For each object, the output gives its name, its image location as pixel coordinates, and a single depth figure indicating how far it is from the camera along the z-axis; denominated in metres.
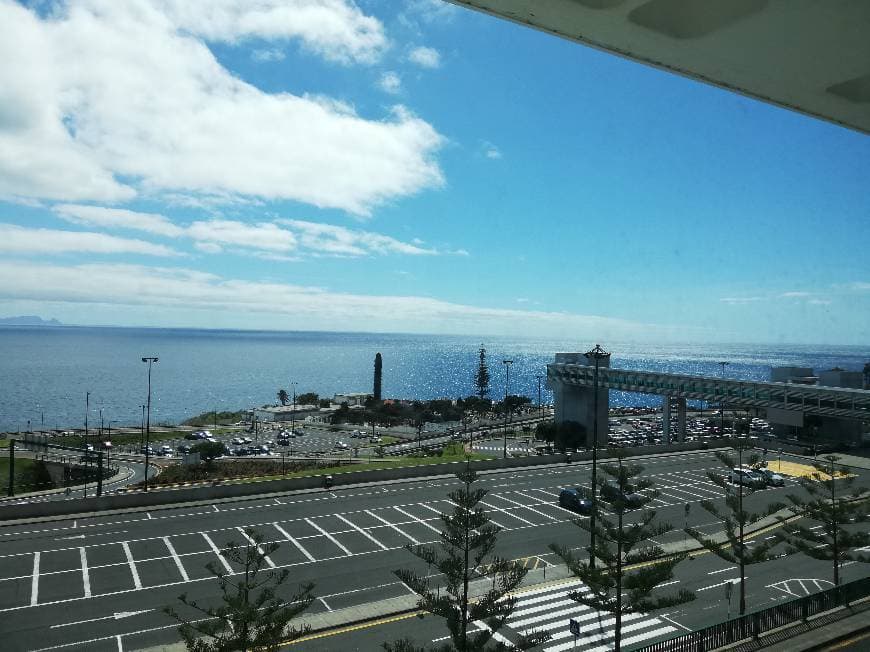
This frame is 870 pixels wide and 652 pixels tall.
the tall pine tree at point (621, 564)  13.38
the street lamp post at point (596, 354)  22.23
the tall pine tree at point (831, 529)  17.55
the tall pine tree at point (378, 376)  109.16
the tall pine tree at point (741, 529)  15.86
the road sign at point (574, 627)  12.66
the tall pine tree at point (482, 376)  88.18
